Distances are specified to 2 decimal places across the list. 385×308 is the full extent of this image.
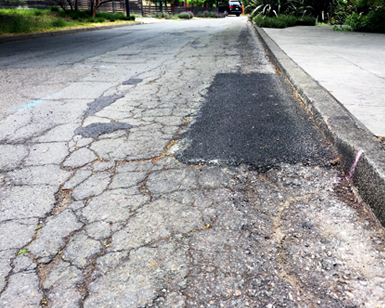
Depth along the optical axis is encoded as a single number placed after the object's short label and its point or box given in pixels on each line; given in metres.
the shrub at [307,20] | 12.84
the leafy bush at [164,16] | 30.12
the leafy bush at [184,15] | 31.34
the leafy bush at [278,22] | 11.81
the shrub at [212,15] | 35.75
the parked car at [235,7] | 37.59
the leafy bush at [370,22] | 9.23
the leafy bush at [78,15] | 16.43
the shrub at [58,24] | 12.75
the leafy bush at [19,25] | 10.09
